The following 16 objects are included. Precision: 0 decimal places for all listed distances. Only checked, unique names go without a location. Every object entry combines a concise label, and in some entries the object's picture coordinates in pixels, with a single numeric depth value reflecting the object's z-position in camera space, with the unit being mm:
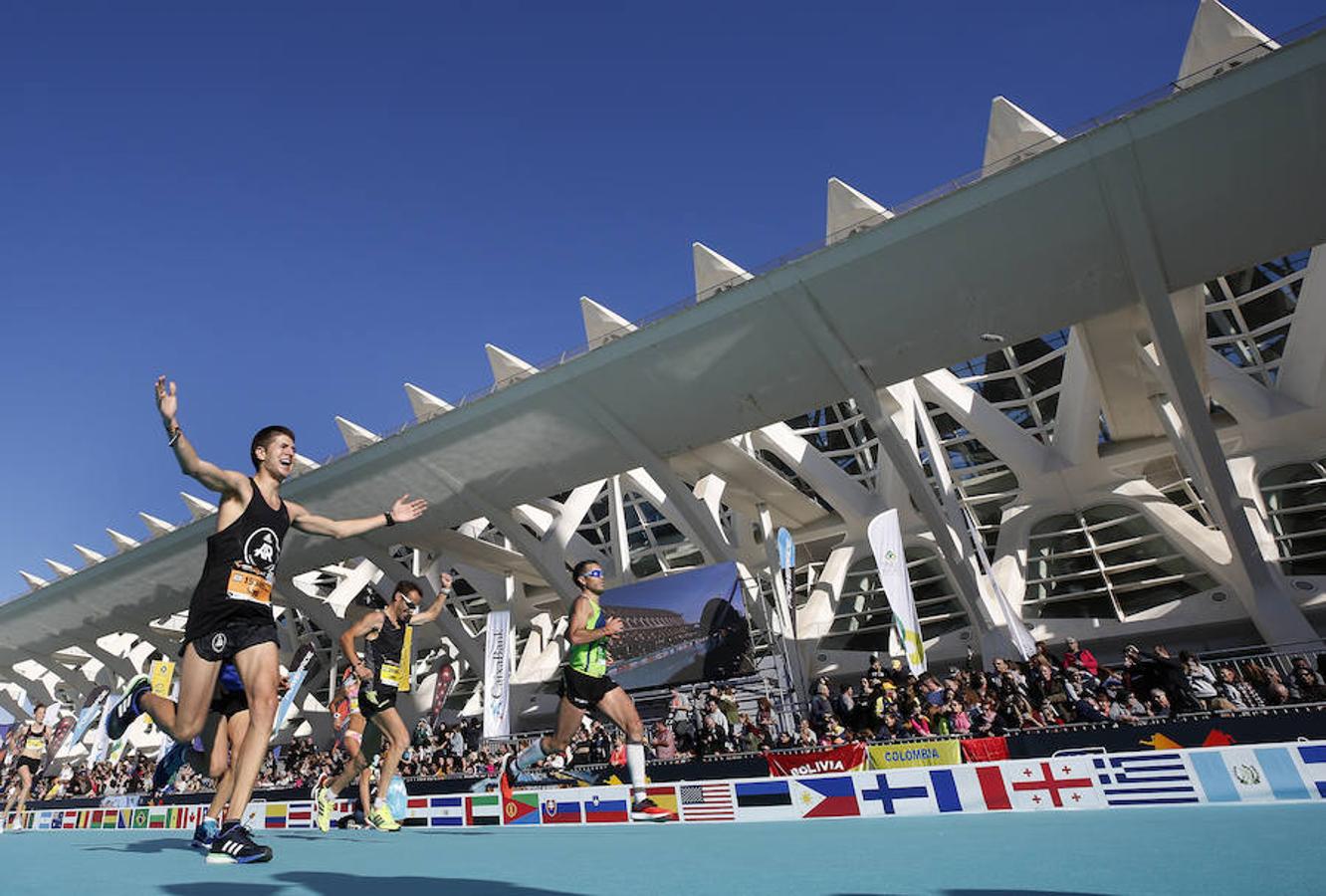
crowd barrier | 4598
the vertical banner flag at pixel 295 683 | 14979
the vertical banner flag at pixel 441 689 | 25075
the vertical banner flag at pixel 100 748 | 19516
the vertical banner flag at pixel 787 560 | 18116
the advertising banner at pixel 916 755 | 10172
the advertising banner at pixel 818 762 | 10484
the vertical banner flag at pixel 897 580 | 14930
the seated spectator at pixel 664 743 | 13852
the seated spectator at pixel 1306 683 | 11523
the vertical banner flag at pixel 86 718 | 21938
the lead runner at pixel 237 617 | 3467
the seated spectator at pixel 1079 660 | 12703
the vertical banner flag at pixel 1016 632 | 19933
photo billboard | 20297
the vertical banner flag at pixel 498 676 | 21766
